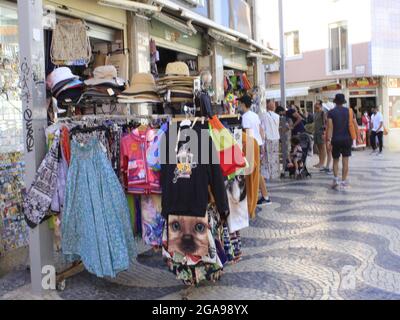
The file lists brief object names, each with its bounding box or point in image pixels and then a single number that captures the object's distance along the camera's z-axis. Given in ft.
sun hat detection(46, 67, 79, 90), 15.57
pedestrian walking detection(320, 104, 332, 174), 39.90
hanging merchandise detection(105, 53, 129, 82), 25.21
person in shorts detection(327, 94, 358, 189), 29.91
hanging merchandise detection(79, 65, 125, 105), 16.07
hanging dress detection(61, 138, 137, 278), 13.51
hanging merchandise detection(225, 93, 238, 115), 28.36
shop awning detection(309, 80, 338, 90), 77.24
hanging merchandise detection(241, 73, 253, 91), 40.91
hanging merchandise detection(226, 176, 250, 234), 14.43
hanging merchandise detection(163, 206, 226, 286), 13.10
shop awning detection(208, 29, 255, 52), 36.77
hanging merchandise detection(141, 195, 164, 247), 14.34
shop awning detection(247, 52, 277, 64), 50.75
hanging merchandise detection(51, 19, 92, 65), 18.12
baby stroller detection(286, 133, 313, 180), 36.37
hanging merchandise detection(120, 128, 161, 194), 14.15
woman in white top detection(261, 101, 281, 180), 31.99
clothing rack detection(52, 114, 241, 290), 13.84
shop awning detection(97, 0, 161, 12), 22.49
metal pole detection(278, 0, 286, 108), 50.16
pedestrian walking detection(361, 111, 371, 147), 71.67
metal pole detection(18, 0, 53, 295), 13.70
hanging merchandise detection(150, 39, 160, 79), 28.56
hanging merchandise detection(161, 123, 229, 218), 13.00
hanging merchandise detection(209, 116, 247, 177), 13.43
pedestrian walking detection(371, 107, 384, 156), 58.44
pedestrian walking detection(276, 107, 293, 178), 35.32
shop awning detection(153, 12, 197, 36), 28.80
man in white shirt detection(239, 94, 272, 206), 24.07
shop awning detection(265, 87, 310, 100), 75.56
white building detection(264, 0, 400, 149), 74.54
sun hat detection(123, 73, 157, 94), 16.17
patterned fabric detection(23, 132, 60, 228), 13.89
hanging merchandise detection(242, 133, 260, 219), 15.47
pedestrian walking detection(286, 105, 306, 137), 36.63
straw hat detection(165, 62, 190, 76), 16.11
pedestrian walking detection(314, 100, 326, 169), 40.60
